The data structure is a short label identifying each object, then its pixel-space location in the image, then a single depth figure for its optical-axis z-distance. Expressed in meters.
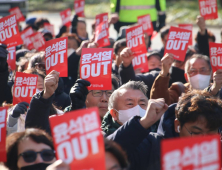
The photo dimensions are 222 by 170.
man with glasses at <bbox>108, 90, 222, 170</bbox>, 5.64
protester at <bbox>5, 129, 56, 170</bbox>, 4.86
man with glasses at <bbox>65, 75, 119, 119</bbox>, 7.18
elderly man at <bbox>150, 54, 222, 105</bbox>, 8.14
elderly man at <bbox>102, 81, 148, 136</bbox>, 7.11
